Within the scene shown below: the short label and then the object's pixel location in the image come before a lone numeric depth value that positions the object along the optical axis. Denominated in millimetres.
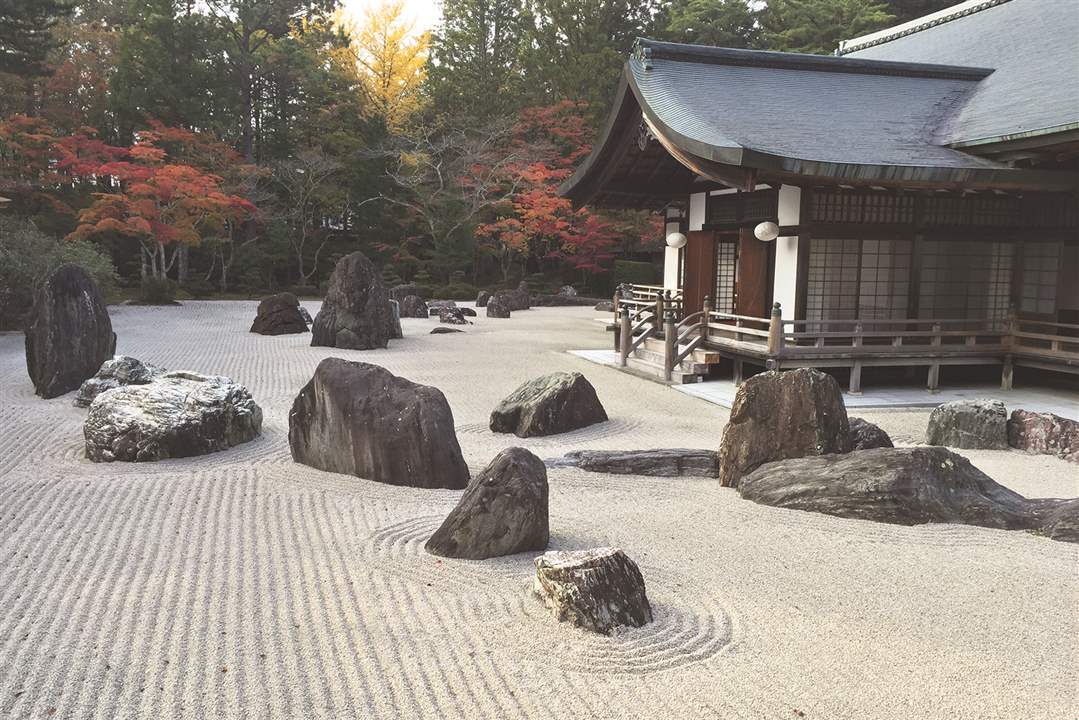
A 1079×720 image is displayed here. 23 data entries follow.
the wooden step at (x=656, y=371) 11453
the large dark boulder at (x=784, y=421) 6141
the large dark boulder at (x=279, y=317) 17156
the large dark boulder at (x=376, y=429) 6098
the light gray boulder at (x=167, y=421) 6703
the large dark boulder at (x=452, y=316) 20078
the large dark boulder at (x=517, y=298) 24542
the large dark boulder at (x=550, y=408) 8281
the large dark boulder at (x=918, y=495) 5230
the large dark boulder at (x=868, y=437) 6867
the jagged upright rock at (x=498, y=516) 4527
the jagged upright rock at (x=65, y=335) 9570
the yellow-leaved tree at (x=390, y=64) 32094
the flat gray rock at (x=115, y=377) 8867
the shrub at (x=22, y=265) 15828
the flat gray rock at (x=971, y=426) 7656
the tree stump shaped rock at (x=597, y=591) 3651
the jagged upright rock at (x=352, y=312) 15242
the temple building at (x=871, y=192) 10062
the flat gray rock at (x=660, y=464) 6625
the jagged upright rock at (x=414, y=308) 22297
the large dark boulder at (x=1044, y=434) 7234
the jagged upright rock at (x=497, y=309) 23031
